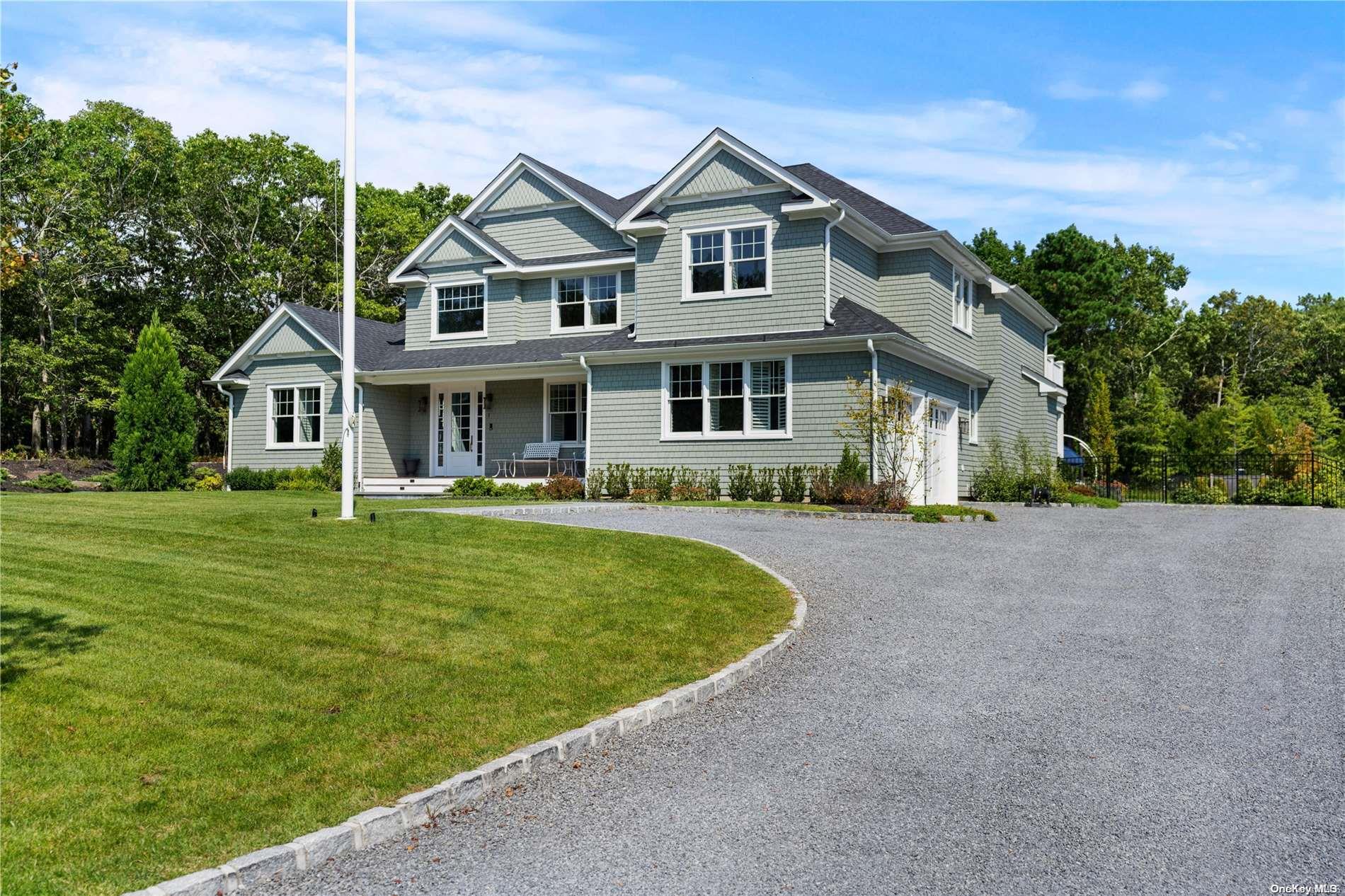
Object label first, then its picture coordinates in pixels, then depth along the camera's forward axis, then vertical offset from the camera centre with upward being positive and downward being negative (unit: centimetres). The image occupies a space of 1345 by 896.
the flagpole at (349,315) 1366 +209
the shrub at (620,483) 2248 -58
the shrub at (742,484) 2111 -56
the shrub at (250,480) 2703 -61
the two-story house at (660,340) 2144 +309
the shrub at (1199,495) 2658 -100
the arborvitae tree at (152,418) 2512 +107
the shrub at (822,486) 2014 -56
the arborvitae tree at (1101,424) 4103 +152
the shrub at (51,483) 2412 -64
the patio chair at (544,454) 2486 +13
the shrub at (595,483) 2292 -60
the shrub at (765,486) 2095 -58
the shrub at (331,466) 2638 -22
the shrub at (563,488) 2298 -72
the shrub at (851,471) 1995 -24
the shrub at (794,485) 2055 -56
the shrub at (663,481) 2189 -52
